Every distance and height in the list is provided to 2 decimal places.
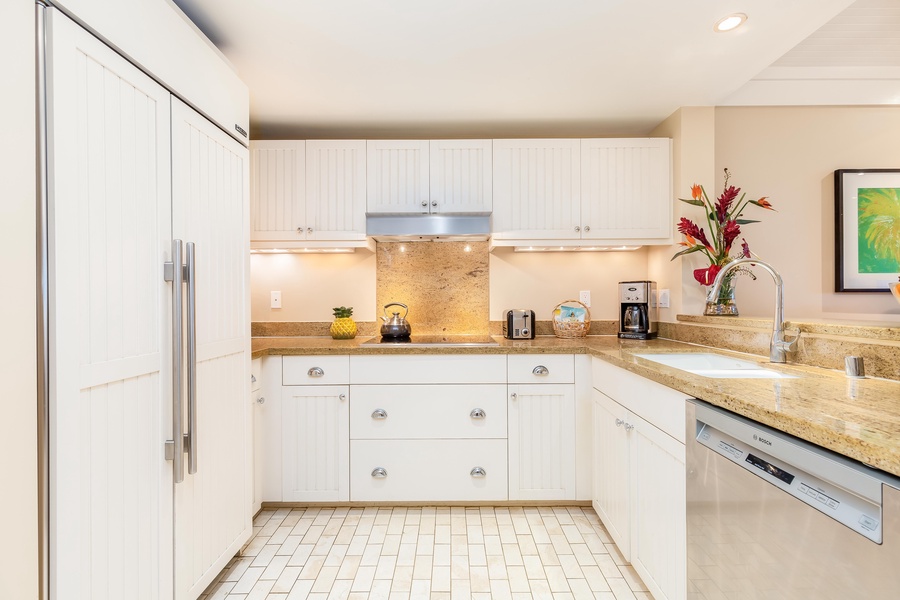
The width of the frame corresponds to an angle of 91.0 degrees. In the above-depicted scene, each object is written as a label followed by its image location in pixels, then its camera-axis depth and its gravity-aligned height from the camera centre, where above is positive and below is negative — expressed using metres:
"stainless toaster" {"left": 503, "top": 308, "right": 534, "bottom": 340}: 2.80 -0.16
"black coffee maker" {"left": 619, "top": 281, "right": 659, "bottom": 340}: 2.68 -0.07
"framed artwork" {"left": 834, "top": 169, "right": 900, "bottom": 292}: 2.57 +0.41
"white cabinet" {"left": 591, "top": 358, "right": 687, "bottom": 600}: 1.39 -0.67
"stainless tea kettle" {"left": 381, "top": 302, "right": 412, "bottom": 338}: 2.72 -0.17
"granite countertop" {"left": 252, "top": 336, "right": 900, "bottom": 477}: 0.77 -0.25
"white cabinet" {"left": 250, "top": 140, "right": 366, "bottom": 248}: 2.66 +0.64
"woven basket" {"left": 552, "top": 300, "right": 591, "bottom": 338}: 2.84 -0.18
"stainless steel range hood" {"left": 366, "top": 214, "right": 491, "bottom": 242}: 2.57 +0.43
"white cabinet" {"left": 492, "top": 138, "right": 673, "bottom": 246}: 2.68 +0.64
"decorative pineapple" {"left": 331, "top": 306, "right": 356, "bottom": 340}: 2.83 -0.17
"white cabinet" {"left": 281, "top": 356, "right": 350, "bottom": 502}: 2.38 -0.77
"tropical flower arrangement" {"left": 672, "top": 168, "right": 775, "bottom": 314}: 2.32 +0.35
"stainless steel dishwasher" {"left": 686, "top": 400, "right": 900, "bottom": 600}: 0.74 -0.45
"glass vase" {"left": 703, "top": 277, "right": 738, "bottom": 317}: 2.30 -0.03
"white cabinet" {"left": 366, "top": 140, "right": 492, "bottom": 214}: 2.66 +0.74
